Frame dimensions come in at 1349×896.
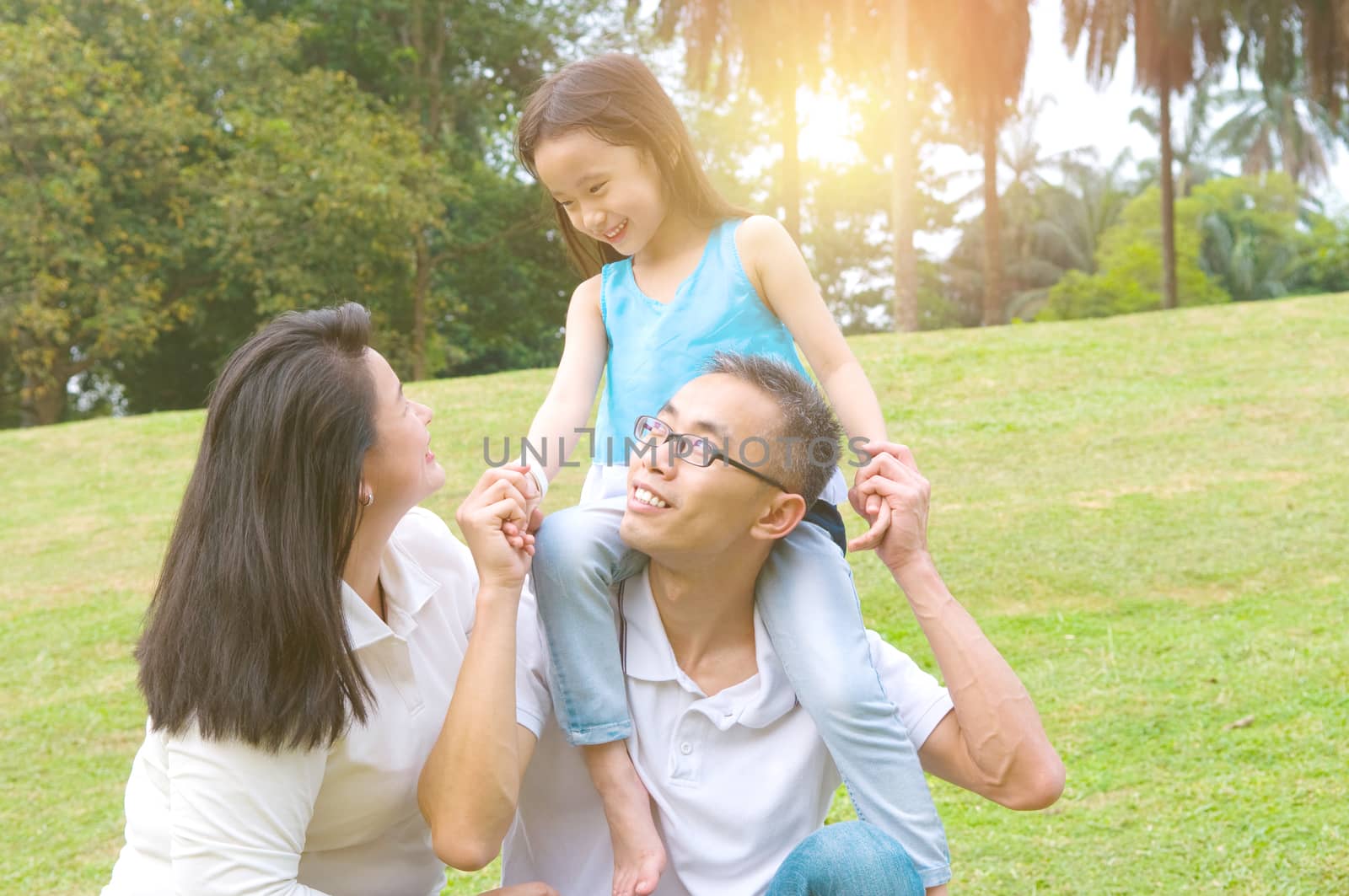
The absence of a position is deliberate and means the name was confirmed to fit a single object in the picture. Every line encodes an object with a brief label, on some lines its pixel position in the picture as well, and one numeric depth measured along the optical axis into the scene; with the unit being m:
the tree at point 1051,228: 37.69
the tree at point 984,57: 18.36
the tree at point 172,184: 17.41
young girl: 2.29
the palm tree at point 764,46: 17.30
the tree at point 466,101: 22.38
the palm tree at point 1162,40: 20.52
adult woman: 1.99
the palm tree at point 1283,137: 42.16
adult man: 2.14
